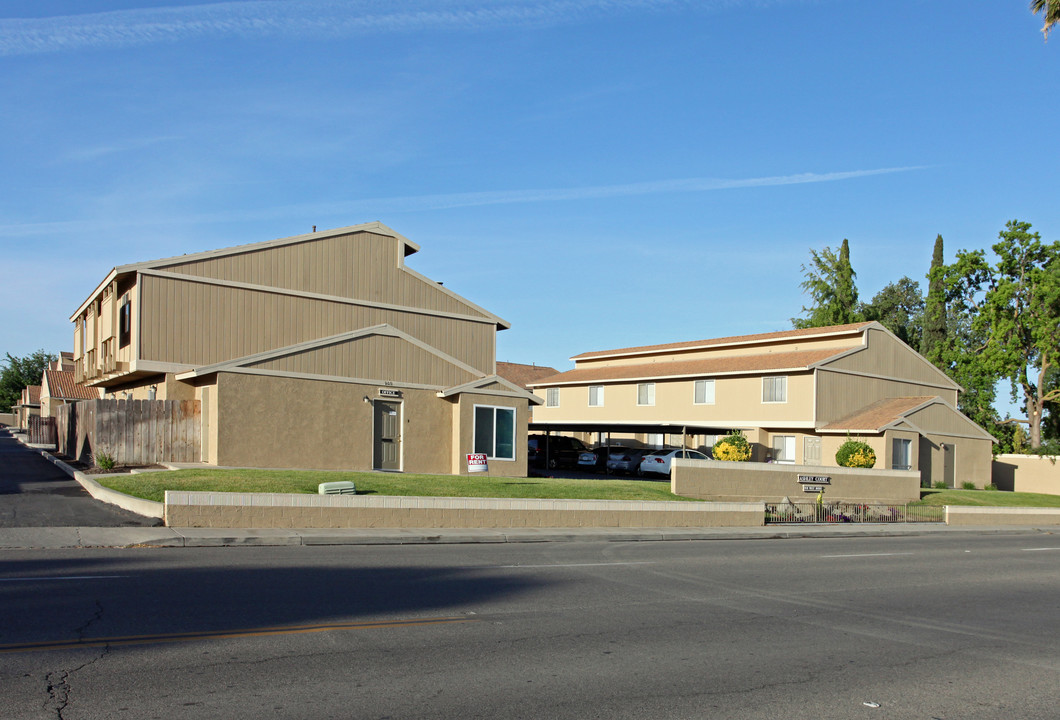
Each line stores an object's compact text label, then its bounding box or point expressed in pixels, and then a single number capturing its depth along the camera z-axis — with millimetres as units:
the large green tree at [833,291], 69625
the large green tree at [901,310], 78375
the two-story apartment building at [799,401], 42094
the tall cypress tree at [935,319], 59906
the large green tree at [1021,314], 54531
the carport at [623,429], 42062
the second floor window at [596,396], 52250
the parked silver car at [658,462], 38875
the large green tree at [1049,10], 28722
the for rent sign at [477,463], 27750
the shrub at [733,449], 34469
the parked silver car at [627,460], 40125
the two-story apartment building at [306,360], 25344
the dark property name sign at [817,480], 31819
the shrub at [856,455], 37688
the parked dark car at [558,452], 43844
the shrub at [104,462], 22953
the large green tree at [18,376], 102625
